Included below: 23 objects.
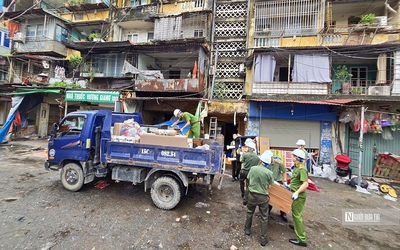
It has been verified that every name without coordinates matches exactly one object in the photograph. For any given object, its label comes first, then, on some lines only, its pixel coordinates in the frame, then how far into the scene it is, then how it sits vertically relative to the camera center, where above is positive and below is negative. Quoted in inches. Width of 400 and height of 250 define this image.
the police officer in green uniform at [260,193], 122.7 -44.5
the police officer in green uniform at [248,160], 179.0 -29.6
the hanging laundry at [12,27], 538.9 +296.5
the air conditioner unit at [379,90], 320.5 +93.3
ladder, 417.1 +5.5
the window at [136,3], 518.5 +379.4
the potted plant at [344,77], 345.7 +128.2
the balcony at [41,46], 527.2 +236.5
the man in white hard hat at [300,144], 214.7 -11.4
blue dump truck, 157.2 -32.8
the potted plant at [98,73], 471.8 +142.9
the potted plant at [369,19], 353.0 +249.1
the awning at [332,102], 279.0 +58.7
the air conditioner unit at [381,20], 354.5 +250.0
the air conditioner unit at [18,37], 539.2 +262.4
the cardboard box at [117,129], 185.5 -4.2
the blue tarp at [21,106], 432.5 +39.4
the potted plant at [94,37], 496.5 +255.9
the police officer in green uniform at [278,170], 174.9 -37.8
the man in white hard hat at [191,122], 218.0 +9.8
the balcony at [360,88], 322.3 +100.1
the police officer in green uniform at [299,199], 123.6 -48.0
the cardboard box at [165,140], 161.6 -11.9
